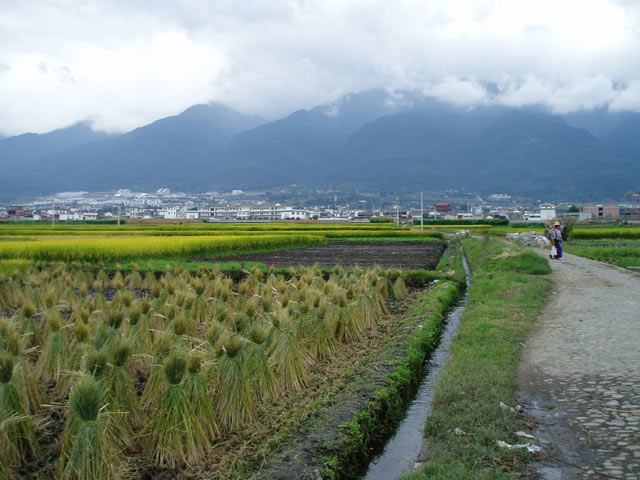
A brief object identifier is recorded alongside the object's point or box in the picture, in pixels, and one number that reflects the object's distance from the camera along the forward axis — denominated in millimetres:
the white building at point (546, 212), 96631
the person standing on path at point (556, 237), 20234
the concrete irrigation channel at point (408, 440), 4848
